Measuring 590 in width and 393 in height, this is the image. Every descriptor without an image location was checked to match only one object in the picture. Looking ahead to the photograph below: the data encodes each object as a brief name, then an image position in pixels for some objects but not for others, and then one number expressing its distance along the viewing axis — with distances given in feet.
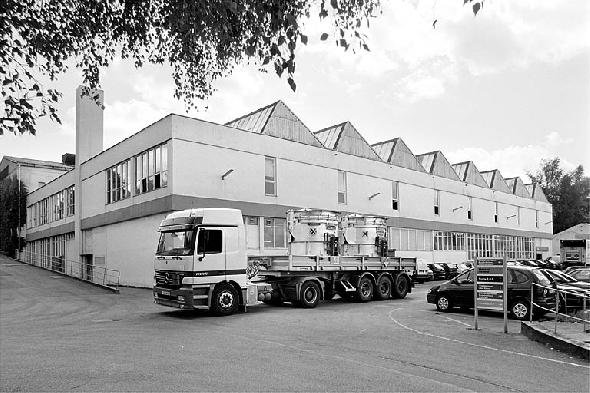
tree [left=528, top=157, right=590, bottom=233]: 285.84
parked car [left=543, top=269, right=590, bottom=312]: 50.14
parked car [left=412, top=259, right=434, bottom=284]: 113.97
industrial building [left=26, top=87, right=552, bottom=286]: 90.94
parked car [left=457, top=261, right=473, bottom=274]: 124.57
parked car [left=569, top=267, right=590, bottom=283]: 78.95
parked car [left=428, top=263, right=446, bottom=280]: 126.82
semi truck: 51.06
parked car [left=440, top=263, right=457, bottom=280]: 127.65
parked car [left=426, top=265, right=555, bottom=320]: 48.34
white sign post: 44.96
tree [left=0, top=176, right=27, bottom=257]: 187.32
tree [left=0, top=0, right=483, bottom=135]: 17.49
